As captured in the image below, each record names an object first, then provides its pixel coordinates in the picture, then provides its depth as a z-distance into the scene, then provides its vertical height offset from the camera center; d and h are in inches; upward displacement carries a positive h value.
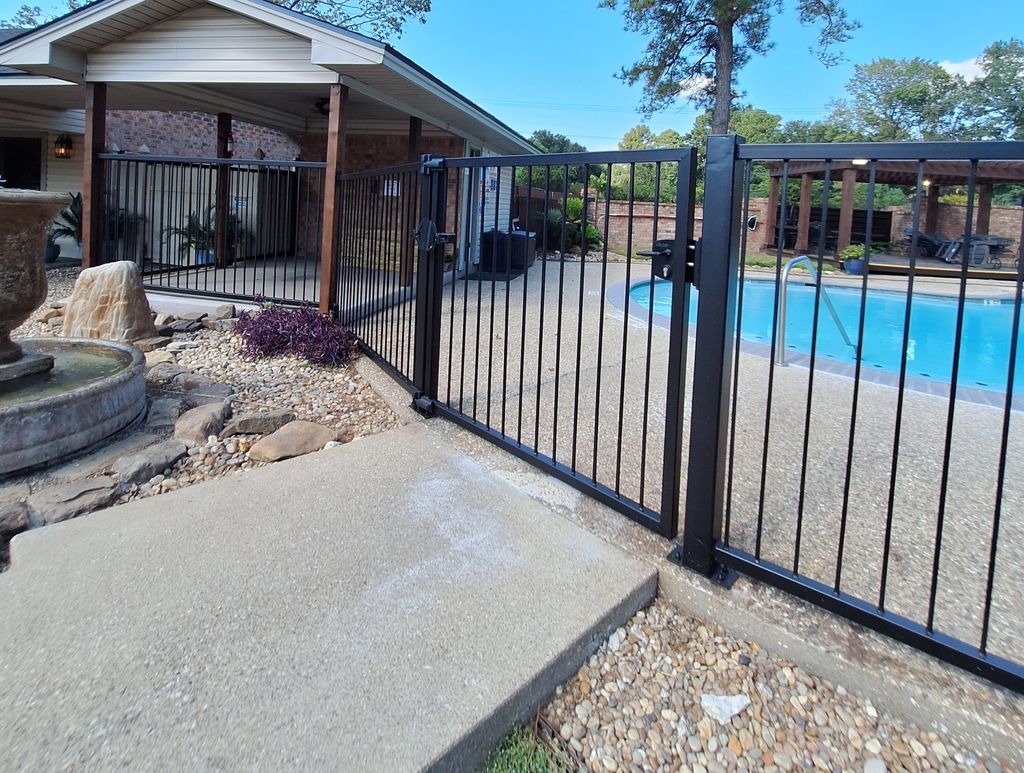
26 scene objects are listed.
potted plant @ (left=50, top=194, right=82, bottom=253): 462.0 +32.9
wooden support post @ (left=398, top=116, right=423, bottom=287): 167.2 +10.9
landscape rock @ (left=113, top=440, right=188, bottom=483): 122.3 -34.0
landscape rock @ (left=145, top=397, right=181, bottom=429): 149.5 -30.7
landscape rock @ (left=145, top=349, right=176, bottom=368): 204.9 -24.3
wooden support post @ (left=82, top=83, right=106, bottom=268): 304.7 +42.9
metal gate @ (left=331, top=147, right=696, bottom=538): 88.3 -14.8
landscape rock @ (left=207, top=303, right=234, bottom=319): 263.6 -12.7
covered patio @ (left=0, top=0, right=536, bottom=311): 260.4 +89.3
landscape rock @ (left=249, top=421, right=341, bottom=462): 131.3 -30.9
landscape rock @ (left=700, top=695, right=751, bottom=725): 66.8 -39.8
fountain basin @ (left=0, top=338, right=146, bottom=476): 120.6 -24.9
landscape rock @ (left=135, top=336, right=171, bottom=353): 218.7 -21.4
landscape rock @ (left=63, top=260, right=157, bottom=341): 217.3 -9.6
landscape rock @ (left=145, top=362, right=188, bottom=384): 180.2 -25.5
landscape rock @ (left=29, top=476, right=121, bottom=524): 106.3 -36.2
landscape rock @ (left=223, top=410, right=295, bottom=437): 143.7 -30.0
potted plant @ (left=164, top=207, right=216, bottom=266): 394.8 +24.1
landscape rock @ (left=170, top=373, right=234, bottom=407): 165.2 -27.4
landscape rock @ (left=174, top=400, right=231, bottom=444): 139.8 -29.9
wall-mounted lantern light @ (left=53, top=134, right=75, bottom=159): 473.7 +87.2
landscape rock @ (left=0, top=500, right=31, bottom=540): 98.8 -36.2
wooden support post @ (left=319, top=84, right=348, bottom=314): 258.8 +25.0
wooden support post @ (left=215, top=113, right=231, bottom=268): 311.3 +40.6
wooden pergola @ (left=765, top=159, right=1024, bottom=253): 615.2 +112.3
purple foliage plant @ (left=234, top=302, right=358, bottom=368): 203.9 -17.1
